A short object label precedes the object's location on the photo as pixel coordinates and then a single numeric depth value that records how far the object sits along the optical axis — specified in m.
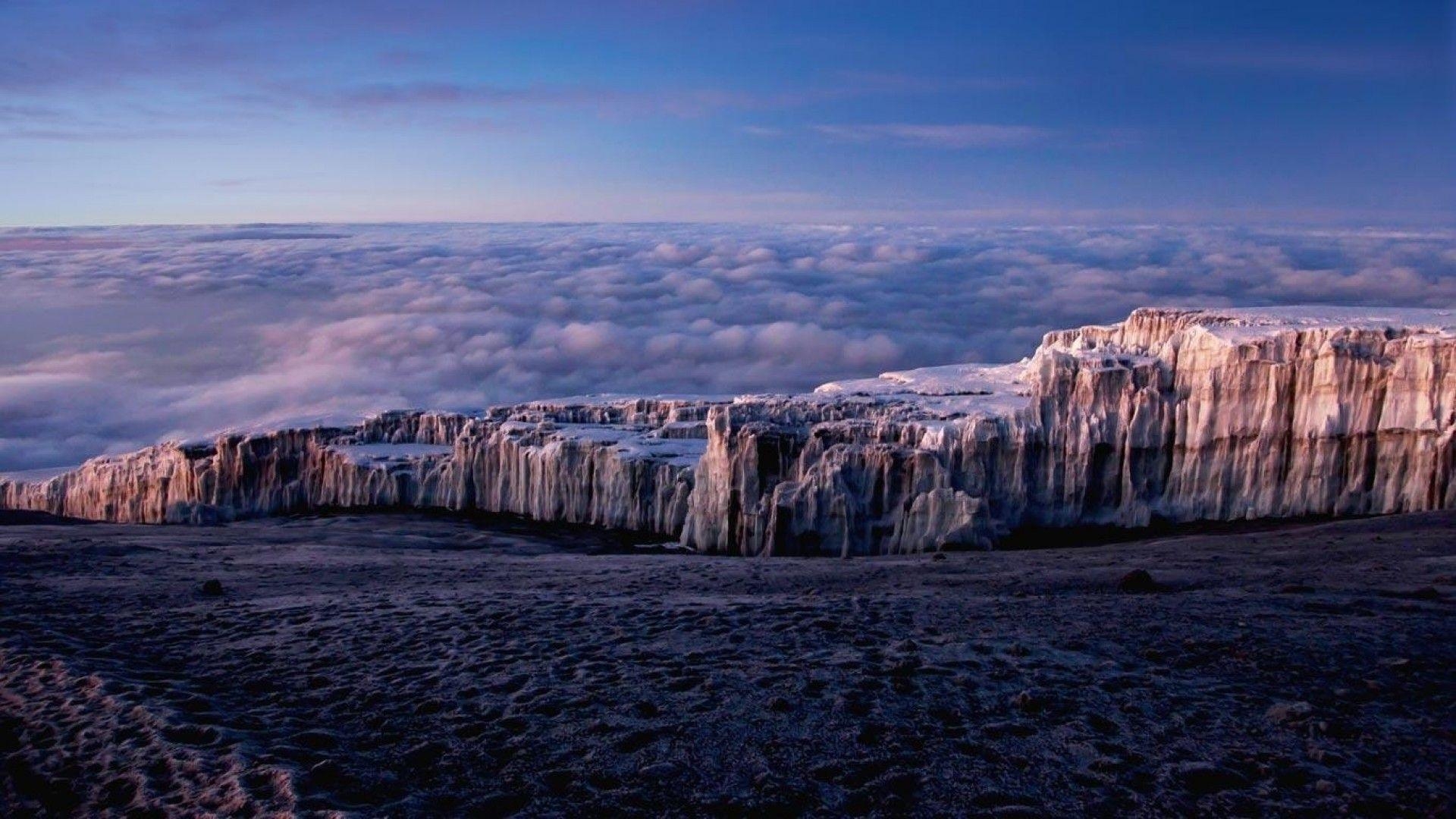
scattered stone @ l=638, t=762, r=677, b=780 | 9.57
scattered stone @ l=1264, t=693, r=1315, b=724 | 10.30
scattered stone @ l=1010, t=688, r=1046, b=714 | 11.03
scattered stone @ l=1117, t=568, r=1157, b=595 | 18.28
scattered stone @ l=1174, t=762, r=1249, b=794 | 8.98
